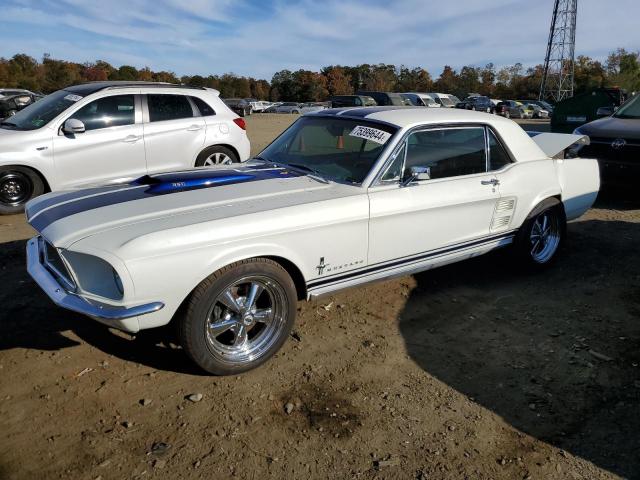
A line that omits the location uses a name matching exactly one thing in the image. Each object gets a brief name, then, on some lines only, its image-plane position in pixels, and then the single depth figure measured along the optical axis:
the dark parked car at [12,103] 15.23
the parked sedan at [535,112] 40.37
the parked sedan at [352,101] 28.38
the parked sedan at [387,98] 29.08
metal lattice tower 49.19
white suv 6.50
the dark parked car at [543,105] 42.01
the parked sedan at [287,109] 49.81
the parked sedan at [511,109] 34.91
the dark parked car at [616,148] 7.45
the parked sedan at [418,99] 33.22
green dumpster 12.62
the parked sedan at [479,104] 36.00
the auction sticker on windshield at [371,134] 3.91
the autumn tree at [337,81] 91.81
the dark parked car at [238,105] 33.12
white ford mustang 2.88
